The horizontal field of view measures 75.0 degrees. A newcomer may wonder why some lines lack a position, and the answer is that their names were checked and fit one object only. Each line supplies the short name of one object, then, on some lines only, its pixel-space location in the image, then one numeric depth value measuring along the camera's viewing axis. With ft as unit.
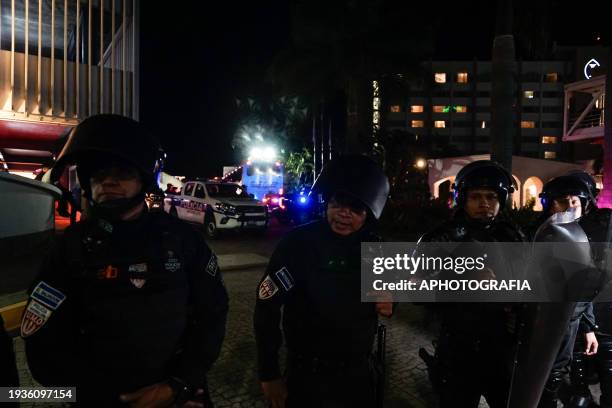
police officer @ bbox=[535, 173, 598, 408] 7.97
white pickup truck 44.34
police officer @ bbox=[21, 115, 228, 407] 5.05
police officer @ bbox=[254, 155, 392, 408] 6.08
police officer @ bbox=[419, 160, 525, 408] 7.09
